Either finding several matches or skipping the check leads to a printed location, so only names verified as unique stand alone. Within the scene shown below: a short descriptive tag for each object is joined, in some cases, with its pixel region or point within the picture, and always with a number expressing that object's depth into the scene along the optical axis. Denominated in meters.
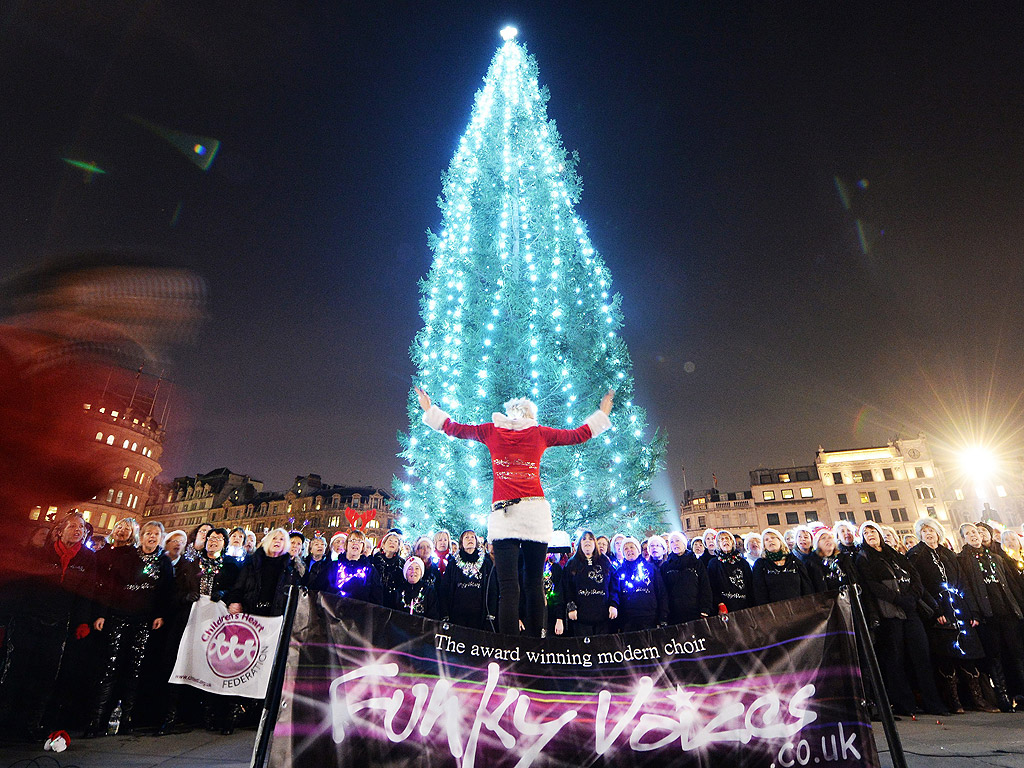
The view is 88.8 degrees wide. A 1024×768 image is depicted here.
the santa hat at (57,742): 4.32
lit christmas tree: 11.55
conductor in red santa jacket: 4.56
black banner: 2.76
